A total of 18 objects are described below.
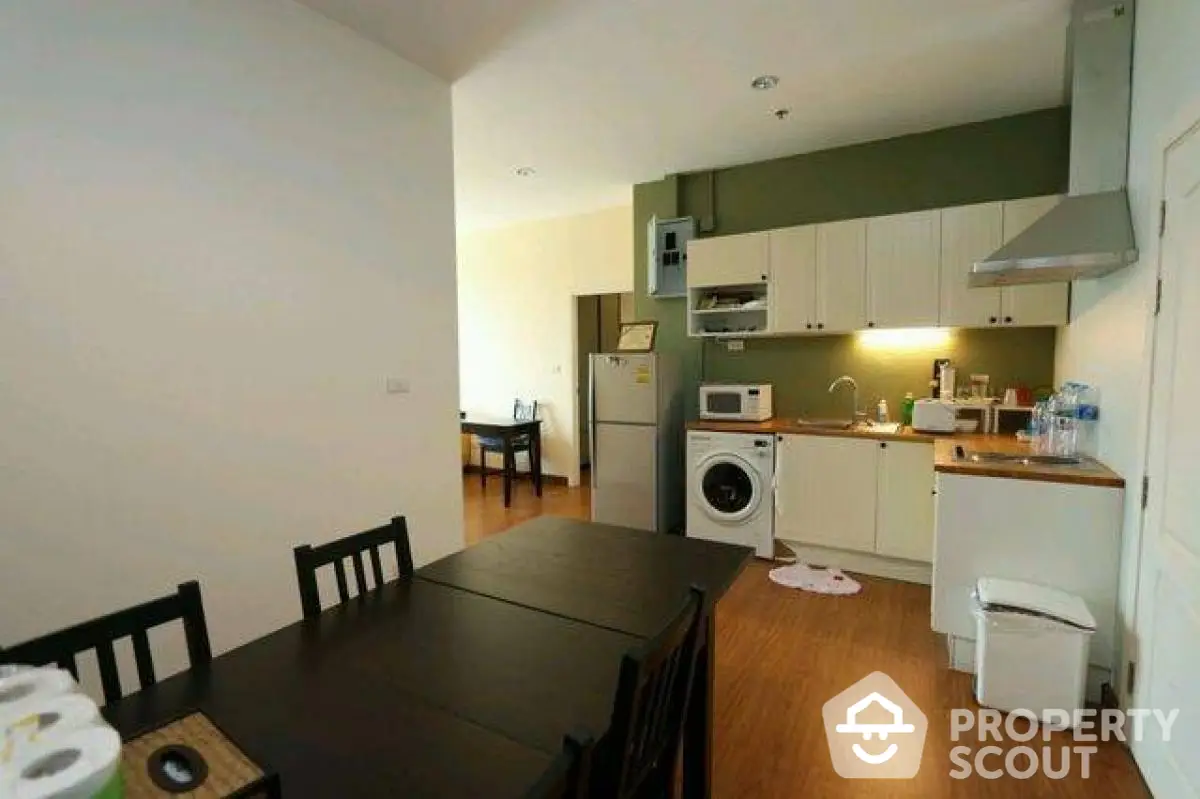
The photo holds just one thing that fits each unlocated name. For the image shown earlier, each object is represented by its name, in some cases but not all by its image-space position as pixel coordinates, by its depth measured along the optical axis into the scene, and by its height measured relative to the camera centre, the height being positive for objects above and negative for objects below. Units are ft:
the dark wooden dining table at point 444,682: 2.95 -2.01
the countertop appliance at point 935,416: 11.04 -1.03
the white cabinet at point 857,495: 10.95 -2.63
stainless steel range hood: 7.23 +2.69
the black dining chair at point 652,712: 3.08 -2.13
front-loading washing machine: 12.30 -2.76
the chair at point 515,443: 18.24 -2.56
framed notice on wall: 15.07 +0.72
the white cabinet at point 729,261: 13.06 +2.39
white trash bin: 6.81 -3.46
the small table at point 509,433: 17.43 -2.19
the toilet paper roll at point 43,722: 2.11 -1.40
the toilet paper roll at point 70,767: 1.95 -1.43
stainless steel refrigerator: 13.74 -1.89
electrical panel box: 14.71 +2.82
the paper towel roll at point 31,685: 2.46 -1.41
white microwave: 12.99 -0.90
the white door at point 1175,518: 5.15 -1.52
